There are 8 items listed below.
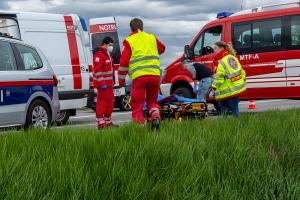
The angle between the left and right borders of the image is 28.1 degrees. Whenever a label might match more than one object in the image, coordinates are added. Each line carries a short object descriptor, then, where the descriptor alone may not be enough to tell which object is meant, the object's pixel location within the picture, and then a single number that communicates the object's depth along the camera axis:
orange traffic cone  17.44
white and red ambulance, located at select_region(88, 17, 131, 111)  22.27
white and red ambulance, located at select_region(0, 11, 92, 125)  12.76
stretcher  11.23
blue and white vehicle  9.38
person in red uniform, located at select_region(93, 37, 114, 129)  11.14
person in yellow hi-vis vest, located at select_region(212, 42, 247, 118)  10.46
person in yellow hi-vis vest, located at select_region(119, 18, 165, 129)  8.93
